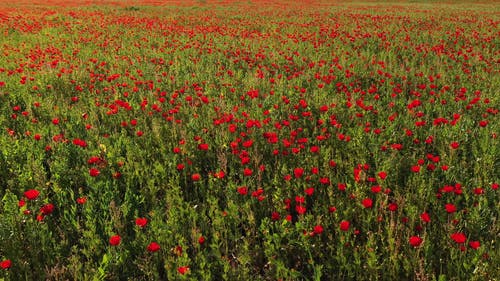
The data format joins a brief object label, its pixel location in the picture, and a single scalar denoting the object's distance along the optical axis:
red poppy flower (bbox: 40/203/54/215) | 2.50
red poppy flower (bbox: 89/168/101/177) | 3.03
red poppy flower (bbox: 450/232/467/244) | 2.03
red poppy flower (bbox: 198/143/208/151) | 3.40
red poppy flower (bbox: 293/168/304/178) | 2.77
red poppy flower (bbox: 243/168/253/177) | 2.85
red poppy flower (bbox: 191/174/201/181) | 2.86
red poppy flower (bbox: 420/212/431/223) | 2.28
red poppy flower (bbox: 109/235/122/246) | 2.12
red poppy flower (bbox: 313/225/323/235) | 2.26
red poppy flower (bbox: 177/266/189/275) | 2.05
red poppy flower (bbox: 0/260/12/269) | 1.98
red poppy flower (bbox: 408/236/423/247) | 2.04
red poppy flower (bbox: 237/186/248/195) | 2.62
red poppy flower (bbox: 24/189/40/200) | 2.44
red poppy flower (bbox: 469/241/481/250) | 2.04
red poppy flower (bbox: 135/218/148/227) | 2.33
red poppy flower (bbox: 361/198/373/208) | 2.37
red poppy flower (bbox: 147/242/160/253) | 2.11
